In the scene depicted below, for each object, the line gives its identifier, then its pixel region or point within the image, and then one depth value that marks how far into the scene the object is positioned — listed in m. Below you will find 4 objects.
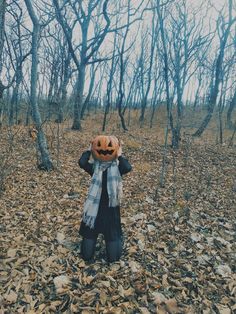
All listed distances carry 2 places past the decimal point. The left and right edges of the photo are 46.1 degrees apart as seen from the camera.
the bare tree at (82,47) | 13.35
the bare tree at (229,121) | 22.30
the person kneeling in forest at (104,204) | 3.80
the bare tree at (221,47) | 12.81
